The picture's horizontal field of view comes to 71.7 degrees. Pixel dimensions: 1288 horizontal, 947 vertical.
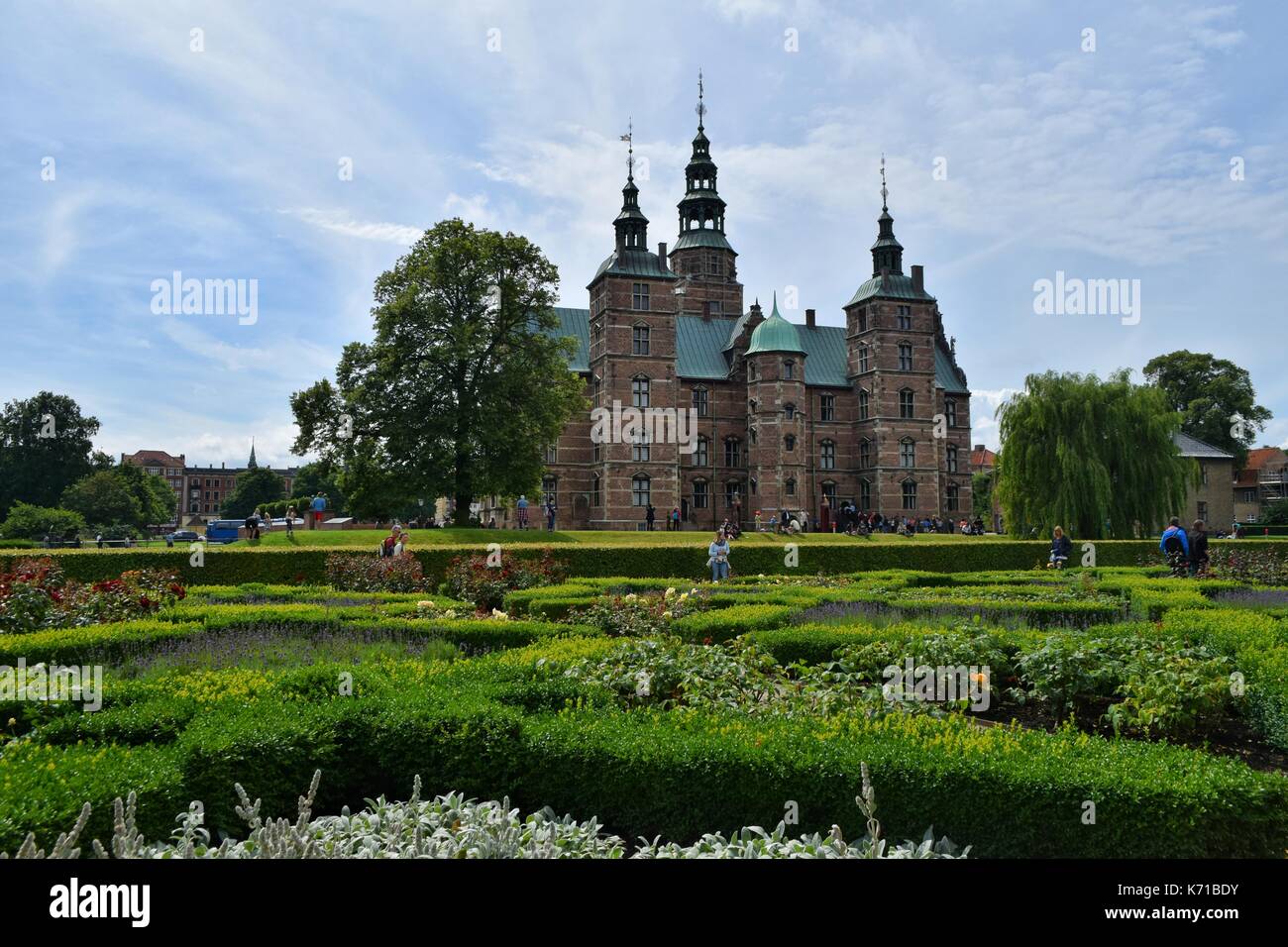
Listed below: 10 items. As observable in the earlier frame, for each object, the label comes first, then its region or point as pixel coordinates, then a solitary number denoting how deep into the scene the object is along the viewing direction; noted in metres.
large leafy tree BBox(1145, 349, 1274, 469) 66.38
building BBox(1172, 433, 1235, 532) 63.62
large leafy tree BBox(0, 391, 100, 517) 65.44
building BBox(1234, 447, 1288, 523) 88.50
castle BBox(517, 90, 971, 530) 49.12
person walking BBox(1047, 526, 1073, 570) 22.98
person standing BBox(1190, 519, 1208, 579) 19.70
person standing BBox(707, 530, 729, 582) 21.33
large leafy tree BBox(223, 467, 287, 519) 99.00
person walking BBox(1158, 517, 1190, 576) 19.53
